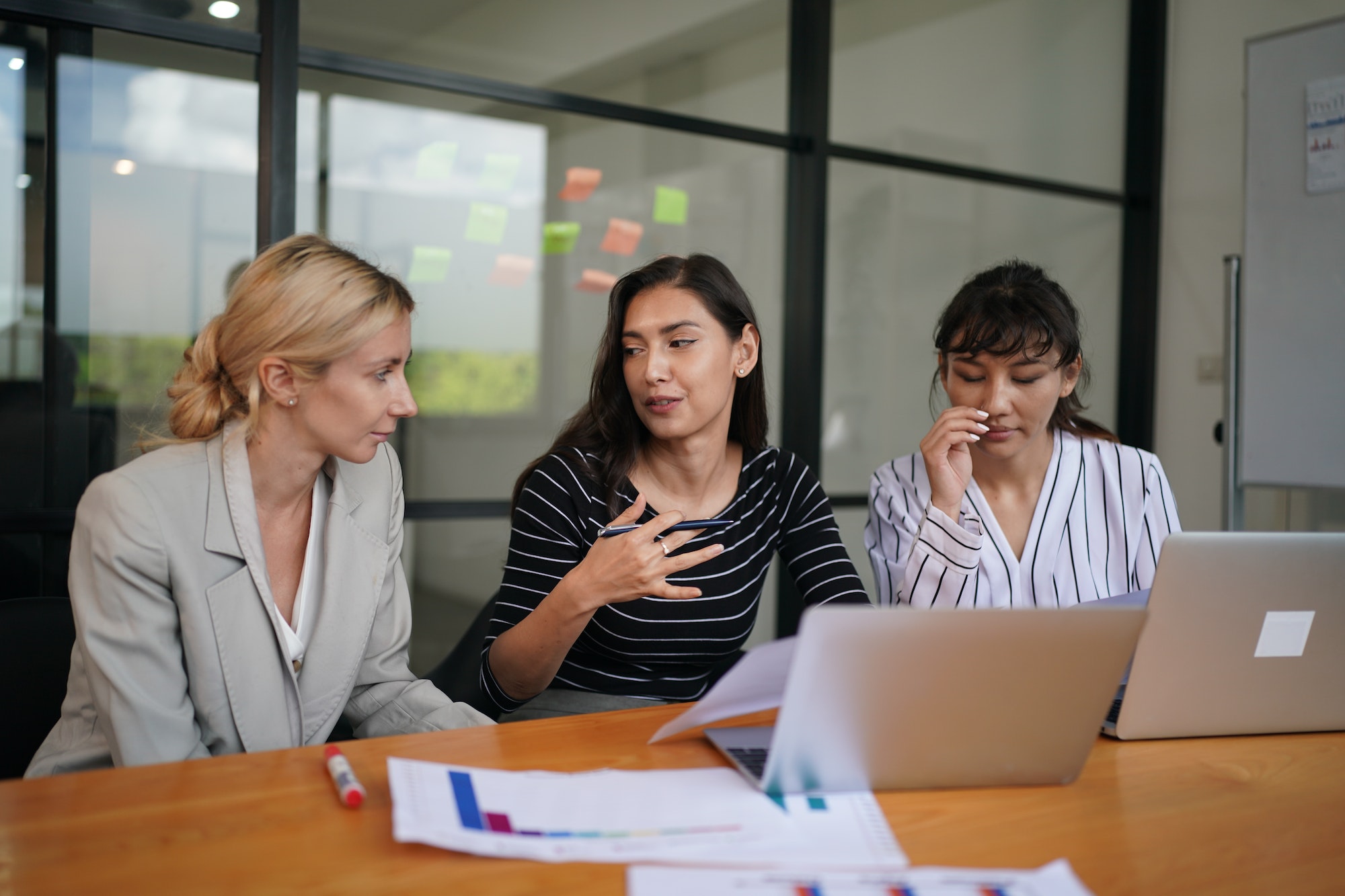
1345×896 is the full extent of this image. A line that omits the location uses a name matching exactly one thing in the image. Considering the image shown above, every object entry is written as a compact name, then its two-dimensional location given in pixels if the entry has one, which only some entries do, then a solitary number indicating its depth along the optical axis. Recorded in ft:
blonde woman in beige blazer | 4.25
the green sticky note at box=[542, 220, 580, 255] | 9.63
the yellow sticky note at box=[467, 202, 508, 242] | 9.25
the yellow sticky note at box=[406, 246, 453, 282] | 9.01
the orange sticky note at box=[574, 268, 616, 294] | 9.82
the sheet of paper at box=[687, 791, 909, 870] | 2.81
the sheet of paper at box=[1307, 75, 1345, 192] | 9.25
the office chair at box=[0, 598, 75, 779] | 4.95
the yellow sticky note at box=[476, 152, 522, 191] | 9.29
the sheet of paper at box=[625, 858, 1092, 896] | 2.64
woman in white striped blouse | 5.73
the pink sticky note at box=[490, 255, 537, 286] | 9.40
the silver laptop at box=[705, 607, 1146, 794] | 3.00
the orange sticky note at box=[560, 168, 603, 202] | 9.68
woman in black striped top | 5.52
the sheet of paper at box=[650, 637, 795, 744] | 3.15
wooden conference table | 2.70
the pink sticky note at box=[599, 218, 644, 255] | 9.93
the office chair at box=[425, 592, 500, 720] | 6.59
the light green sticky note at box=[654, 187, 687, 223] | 10.18
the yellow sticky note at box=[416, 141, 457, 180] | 9.00
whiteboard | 9.36
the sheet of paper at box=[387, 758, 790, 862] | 2.84
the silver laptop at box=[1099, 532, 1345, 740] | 3.76
